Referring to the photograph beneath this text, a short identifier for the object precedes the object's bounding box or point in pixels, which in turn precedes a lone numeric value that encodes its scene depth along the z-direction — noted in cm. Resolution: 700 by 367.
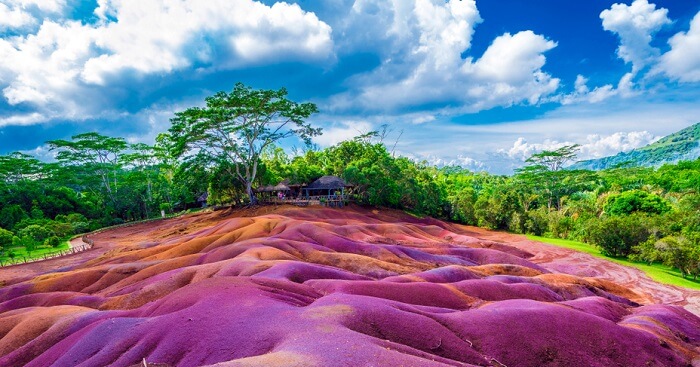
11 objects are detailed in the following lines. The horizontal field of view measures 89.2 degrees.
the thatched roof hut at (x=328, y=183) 5599
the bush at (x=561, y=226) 5031
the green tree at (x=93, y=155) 6284
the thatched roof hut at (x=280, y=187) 5744
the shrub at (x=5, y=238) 4219
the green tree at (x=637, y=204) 4284
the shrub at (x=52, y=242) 4462
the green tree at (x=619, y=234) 3638
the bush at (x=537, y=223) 5306
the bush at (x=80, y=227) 5254
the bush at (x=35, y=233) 4391
